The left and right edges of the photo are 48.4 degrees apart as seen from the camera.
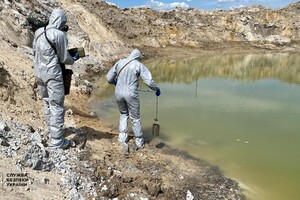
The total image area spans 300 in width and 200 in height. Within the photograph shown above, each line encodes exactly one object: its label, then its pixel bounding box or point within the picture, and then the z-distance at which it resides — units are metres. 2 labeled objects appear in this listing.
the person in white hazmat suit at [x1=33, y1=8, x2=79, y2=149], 5.84
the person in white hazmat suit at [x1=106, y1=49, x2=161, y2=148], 6.96
